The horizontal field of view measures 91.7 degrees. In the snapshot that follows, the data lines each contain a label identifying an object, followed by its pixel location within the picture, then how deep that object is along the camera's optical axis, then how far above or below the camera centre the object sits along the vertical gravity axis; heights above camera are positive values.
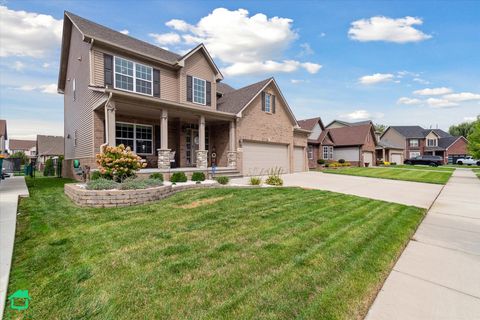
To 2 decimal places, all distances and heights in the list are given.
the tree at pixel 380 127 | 78.85 +10.80
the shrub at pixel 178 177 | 10.03 -0.75
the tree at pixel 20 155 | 38.09 +1.20
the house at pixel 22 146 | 63.22 +4.30
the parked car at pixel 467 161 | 42.31 -0.67
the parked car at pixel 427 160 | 35.90 -0.36
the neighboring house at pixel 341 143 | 27.68 +1.98
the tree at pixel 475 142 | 16.88 +1.12
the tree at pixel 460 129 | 70.15 +8.85
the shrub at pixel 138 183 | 7.16 -0.75
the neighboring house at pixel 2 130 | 36.16 +5.15
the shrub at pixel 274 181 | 11.04 -1.04
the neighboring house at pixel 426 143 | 49.16 +3.18
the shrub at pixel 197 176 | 11.03 -0.77
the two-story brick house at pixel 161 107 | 11.59 +2.92
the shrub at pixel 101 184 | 6.96 -0.72
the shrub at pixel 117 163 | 7.98 -0.08
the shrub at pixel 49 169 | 20.20 -0.67
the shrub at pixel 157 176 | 9.71 -0.66
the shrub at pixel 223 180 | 10.60 -0.93
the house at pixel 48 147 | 40.84 +2.59
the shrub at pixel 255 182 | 10.48 -1.02
